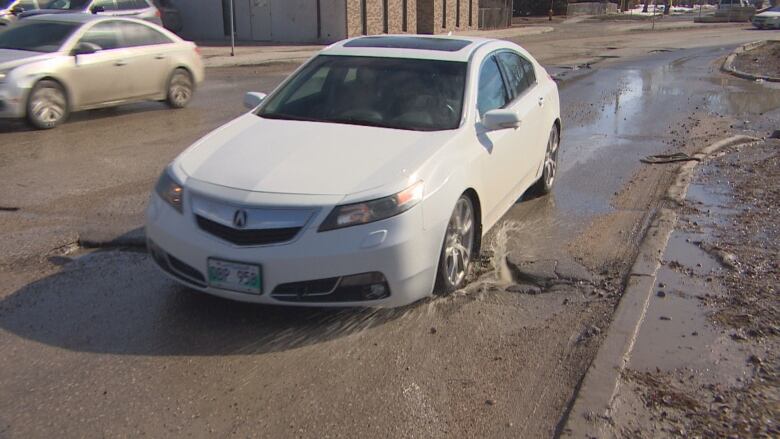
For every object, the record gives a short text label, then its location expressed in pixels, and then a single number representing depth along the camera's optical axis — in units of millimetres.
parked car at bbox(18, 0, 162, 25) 20219
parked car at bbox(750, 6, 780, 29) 44625
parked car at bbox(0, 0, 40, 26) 20325
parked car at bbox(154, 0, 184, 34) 30339
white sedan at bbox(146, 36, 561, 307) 4238
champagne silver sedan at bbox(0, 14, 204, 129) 10430
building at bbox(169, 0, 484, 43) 29984
